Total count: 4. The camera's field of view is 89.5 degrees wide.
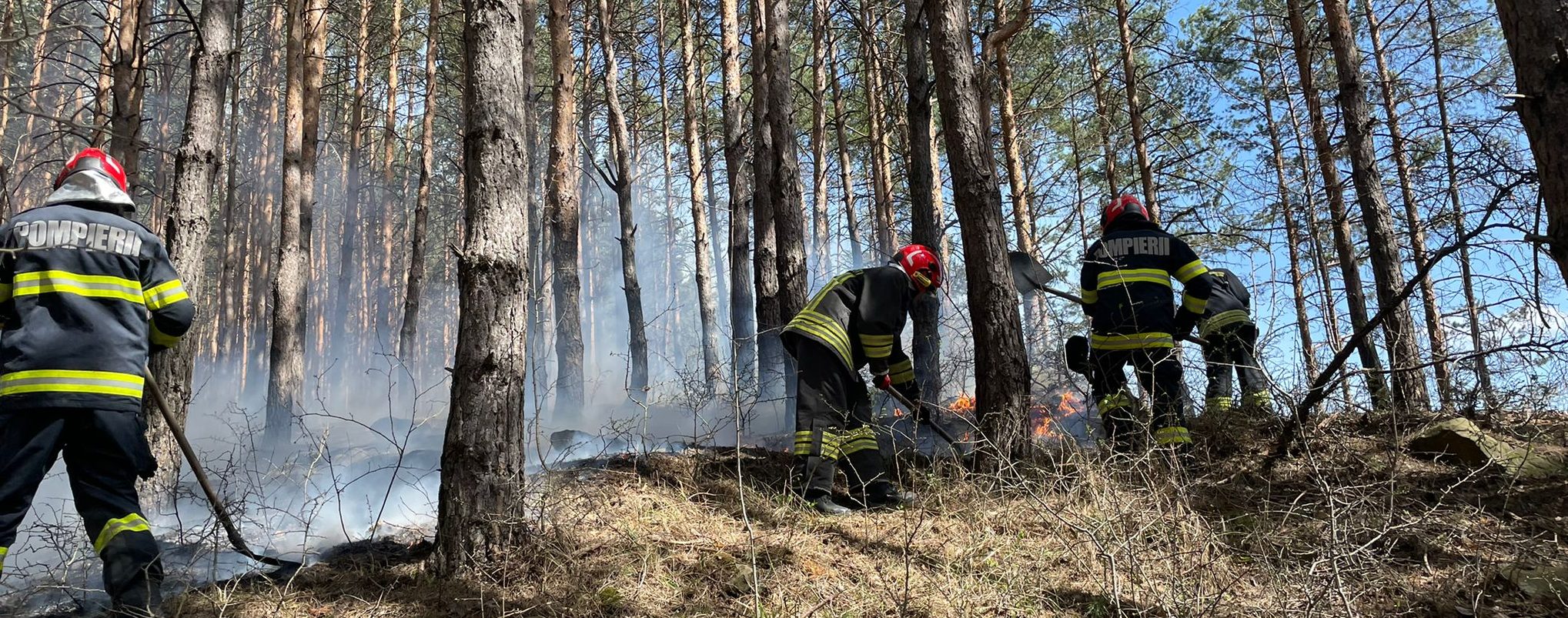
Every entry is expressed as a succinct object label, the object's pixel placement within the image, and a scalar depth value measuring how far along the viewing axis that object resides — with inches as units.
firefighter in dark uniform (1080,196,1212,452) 191.5
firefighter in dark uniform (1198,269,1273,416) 228.2
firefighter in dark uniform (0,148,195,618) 121.7
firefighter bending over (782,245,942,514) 182.5
